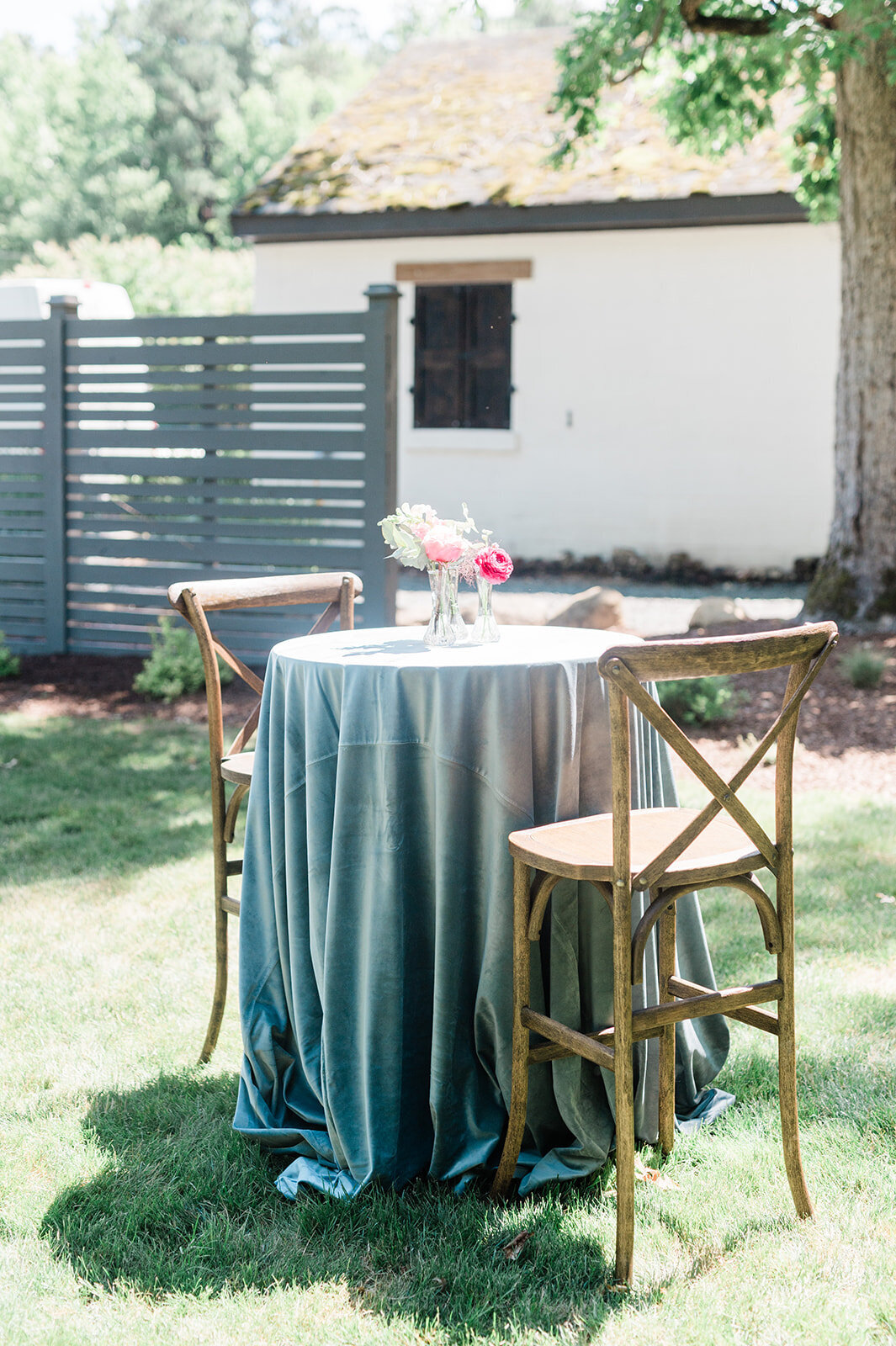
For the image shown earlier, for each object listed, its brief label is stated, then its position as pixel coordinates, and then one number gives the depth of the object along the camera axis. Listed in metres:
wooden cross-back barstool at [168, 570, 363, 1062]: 3.29
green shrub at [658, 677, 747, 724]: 6.20
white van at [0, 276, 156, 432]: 8.14
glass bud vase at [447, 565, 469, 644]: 3.04
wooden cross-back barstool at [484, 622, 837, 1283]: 2.26
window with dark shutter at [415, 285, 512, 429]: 12.61
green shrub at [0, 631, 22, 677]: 7.97
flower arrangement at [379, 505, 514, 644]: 3.00
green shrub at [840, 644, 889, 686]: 6.75
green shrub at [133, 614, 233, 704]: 7.41
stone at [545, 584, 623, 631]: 7.79
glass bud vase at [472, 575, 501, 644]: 3.06
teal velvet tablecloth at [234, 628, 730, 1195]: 2.61
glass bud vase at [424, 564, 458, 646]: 3.03
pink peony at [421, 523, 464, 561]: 2.98
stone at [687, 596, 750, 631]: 8.27
